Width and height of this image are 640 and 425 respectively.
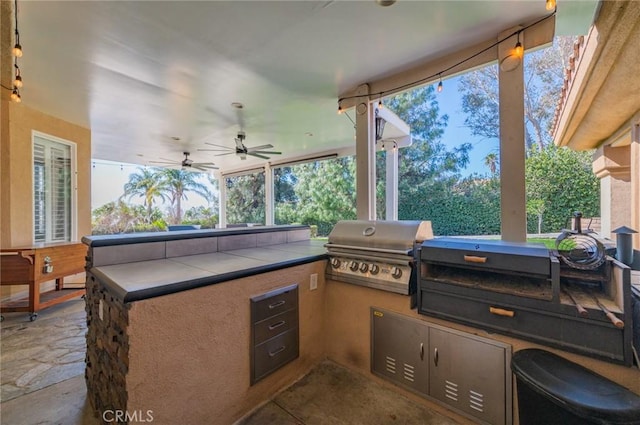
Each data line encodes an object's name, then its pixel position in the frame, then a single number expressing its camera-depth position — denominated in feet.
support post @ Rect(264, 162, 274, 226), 26.91
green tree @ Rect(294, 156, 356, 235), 27.45
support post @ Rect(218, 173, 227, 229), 33.14
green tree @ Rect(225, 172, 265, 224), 38.76
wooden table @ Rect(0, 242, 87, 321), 10.22
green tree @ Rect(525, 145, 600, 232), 12.60
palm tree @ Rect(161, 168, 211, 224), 39.75
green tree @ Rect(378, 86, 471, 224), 20.35
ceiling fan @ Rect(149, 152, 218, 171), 22.17
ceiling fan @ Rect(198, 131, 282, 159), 16.96
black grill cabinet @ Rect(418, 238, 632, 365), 3.99
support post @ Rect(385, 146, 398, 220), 16.47
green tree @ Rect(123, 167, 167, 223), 39.19
